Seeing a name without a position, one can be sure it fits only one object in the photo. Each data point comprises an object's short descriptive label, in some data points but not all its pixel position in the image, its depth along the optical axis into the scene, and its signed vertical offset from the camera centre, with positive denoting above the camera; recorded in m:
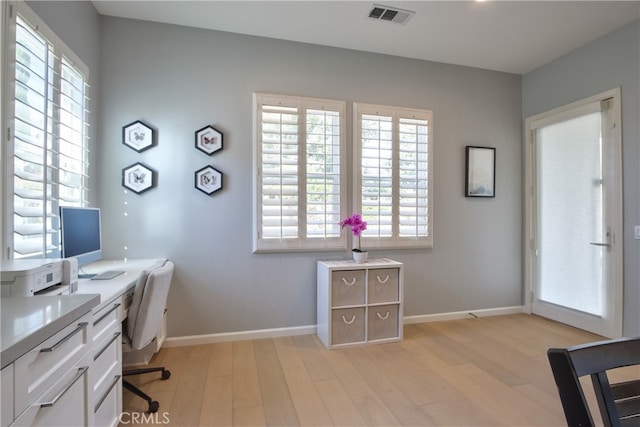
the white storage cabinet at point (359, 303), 2.79 -0.79
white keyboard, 1.92 -0.38
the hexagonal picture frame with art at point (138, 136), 2.67 +0.71
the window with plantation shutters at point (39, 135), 1.63 +0.50
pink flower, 2.93 -0.06
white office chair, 1.82 -0.57
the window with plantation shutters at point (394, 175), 3.20 +0.46
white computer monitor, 1.71 -0.10
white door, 2.89 +0.04
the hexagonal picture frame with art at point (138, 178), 2.67 +0.34
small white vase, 2.95 -0.37
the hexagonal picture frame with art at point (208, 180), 2.81 +0.35
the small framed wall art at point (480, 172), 3.54 +0.55
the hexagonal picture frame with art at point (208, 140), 2.81 +0.71
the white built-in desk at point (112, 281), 1.59 -0.39
